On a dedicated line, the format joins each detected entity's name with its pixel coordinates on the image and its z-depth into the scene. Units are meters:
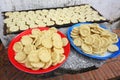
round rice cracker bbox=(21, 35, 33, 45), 0.87
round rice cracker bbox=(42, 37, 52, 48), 0.83
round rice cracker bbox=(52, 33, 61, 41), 0.88
